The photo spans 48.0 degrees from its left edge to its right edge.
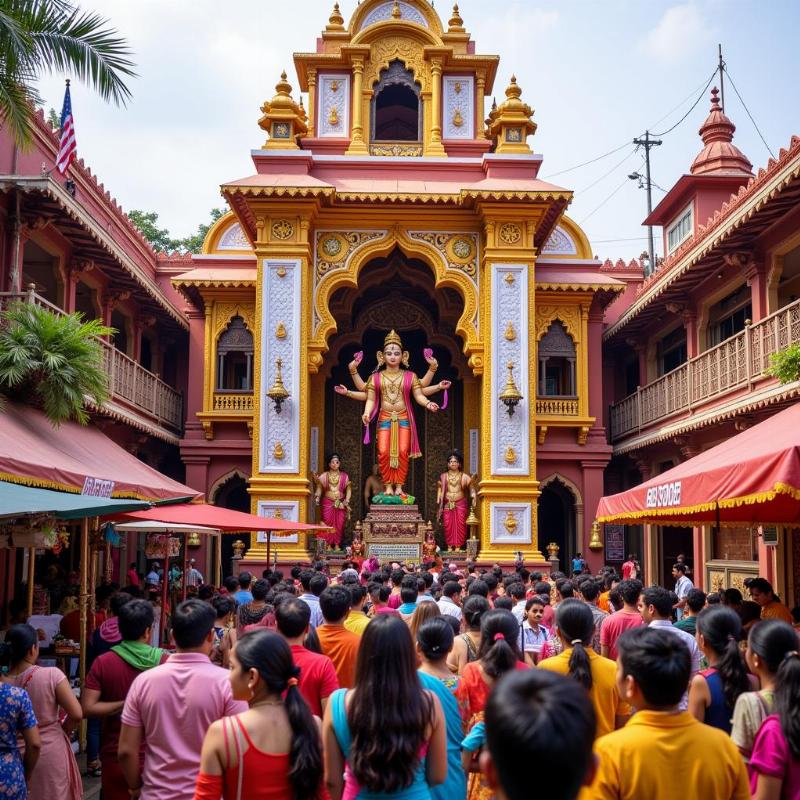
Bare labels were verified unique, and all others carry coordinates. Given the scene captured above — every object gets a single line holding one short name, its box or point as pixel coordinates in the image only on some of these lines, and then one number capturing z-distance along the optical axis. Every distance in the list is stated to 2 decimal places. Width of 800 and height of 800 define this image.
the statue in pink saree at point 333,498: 20.02
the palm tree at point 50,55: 10.02
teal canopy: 6.11
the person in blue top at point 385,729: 3.14
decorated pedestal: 19.00
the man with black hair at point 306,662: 4.57
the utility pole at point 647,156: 39.38
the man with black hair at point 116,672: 4.58
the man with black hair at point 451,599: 7.51
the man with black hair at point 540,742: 2.00
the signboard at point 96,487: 9.09
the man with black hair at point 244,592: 9.23
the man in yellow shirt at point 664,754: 2.86
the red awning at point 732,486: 6.22
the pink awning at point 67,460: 8.44
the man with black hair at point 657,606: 6.20
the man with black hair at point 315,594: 7.85
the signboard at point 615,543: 21.88
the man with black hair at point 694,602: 7.24
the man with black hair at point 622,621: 6.74
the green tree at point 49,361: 11.24
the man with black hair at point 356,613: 6.57
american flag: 14.85
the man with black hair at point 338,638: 5.46
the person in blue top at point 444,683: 3.98
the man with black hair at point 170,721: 3.75
